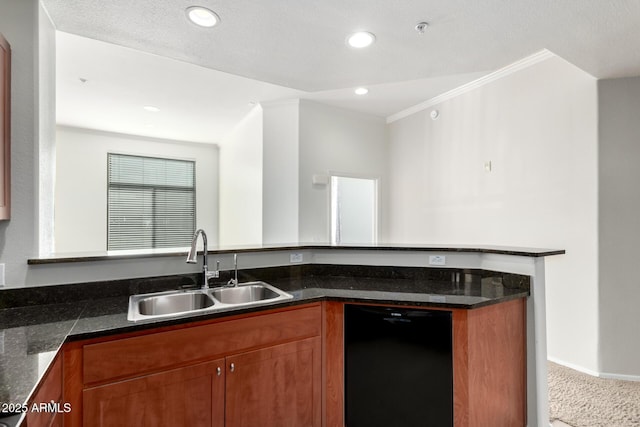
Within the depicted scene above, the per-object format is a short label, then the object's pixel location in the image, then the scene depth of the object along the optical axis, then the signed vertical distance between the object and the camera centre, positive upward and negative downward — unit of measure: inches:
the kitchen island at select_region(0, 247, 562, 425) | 47.6 -17.4
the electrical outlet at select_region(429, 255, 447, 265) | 85.7 -11.8
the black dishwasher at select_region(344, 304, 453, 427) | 64.5 -31.3
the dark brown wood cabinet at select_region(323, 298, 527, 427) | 63.3 -31.3
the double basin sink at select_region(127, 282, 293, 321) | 66.9 -18.5
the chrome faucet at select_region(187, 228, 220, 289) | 69.5 -12.7
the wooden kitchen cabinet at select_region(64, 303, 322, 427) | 49.6 -27.6
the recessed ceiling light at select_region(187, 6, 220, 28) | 67.3 +43.1
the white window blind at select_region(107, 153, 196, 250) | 228.2 +10.5
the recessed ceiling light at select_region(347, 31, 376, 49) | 77.1 +43.4
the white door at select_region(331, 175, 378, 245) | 216.8 +4.0
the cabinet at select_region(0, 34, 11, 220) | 58.4 +16.3
